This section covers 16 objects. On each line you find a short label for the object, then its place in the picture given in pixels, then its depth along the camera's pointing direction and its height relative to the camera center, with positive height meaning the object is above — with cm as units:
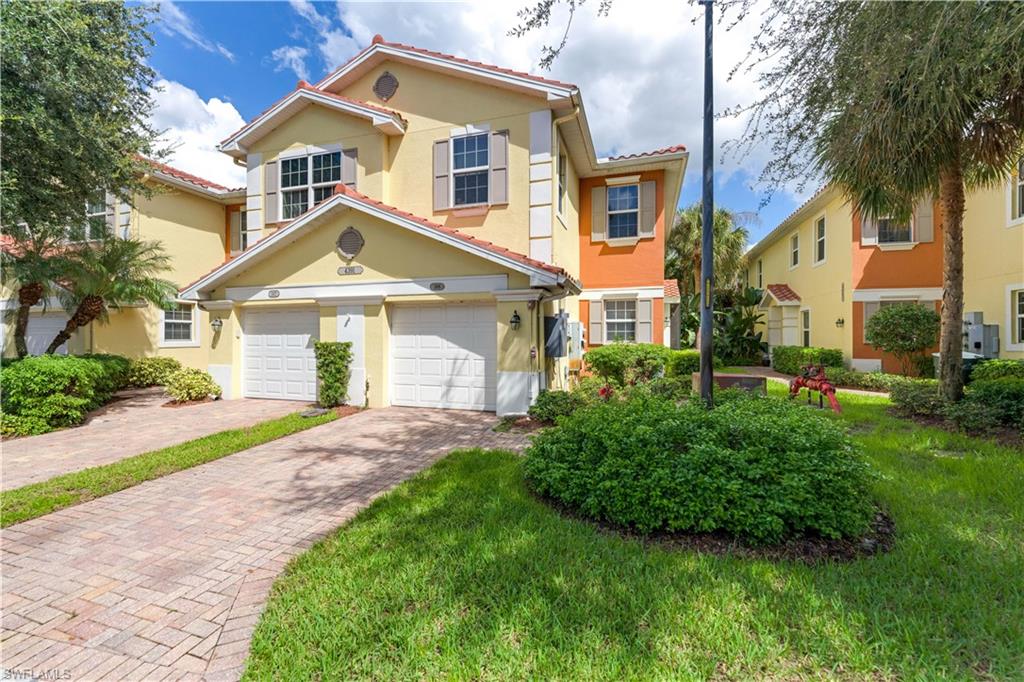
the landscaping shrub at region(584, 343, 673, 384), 1246 -61
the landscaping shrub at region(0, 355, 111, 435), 838 -100
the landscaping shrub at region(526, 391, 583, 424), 870 -133
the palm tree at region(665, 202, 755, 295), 2412 +533
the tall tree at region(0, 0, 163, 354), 776 +452
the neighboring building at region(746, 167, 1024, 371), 1162 +227
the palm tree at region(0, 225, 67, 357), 1017 +183
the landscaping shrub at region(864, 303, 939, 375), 1300 +29
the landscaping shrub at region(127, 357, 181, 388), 1441 -101
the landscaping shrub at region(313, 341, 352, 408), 1052 -70
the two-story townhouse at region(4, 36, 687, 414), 1022 +265
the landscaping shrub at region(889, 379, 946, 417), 831 -118
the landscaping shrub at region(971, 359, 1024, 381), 961 -69
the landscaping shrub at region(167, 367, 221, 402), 1151 -120
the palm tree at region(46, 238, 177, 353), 1168 +169
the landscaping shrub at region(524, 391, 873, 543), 378 -127
